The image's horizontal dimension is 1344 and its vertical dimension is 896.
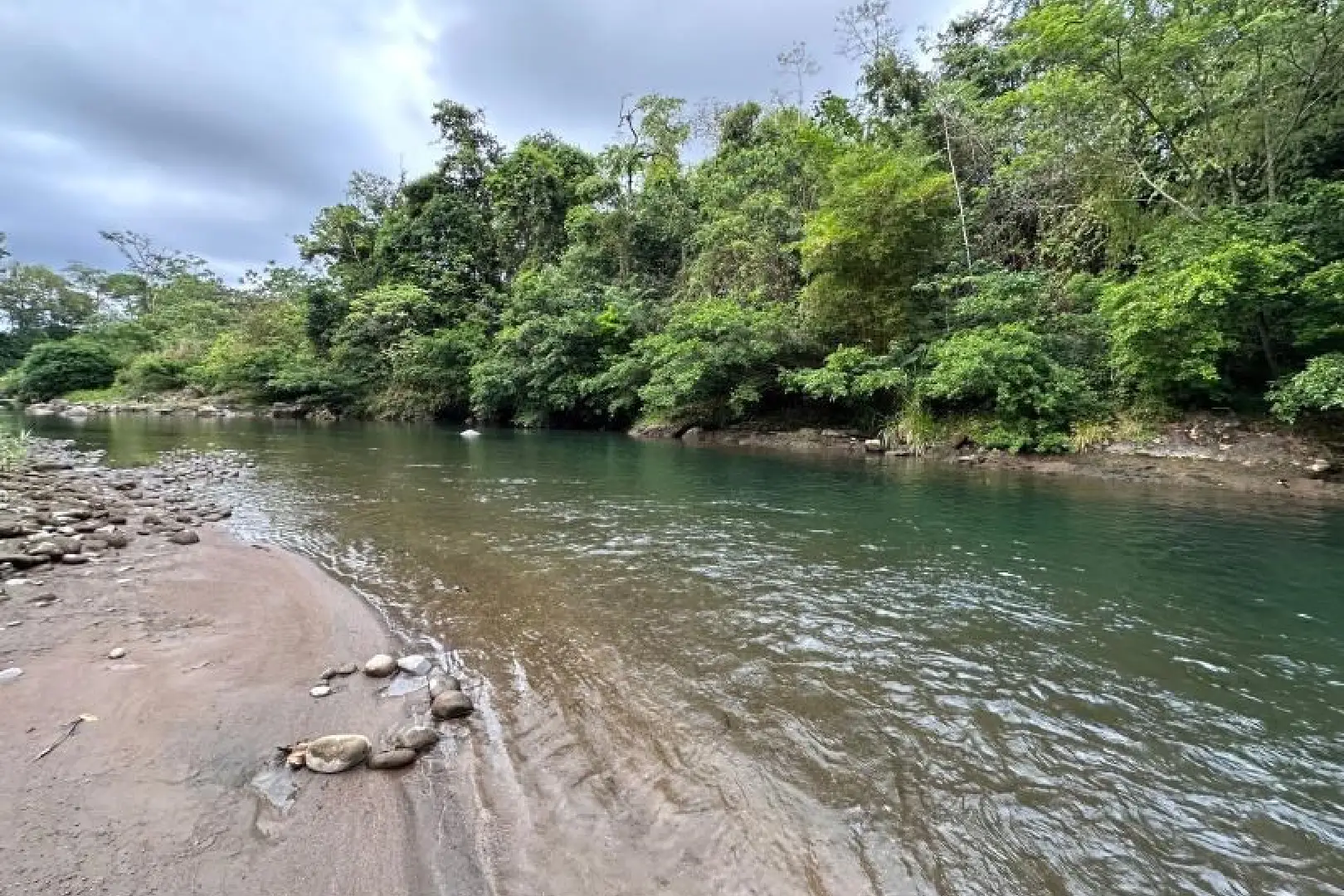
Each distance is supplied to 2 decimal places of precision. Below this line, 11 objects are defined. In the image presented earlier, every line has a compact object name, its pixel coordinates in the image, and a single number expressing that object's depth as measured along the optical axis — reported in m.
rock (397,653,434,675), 4.21
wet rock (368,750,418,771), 3.07
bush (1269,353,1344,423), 10.52
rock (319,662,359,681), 4.11
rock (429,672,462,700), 3.90
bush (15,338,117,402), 45.62
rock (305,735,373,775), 3.03
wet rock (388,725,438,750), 3.24
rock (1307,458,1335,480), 11.09
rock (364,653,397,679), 4.13
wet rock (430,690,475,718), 3.62
